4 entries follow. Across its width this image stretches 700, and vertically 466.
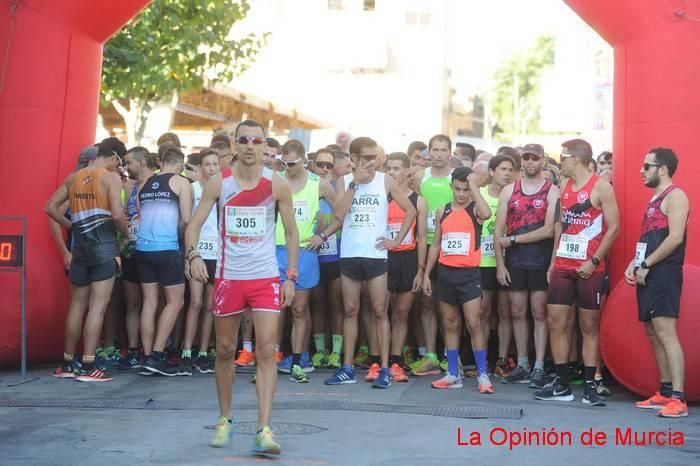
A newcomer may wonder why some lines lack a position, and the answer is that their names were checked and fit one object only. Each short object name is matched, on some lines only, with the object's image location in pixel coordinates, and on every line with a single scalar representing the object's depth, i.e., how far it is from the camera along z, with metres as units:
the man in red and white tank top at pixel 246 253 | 12.00
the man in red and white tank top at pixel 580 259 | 15.57
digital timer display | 16.62
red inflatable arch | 15.61
